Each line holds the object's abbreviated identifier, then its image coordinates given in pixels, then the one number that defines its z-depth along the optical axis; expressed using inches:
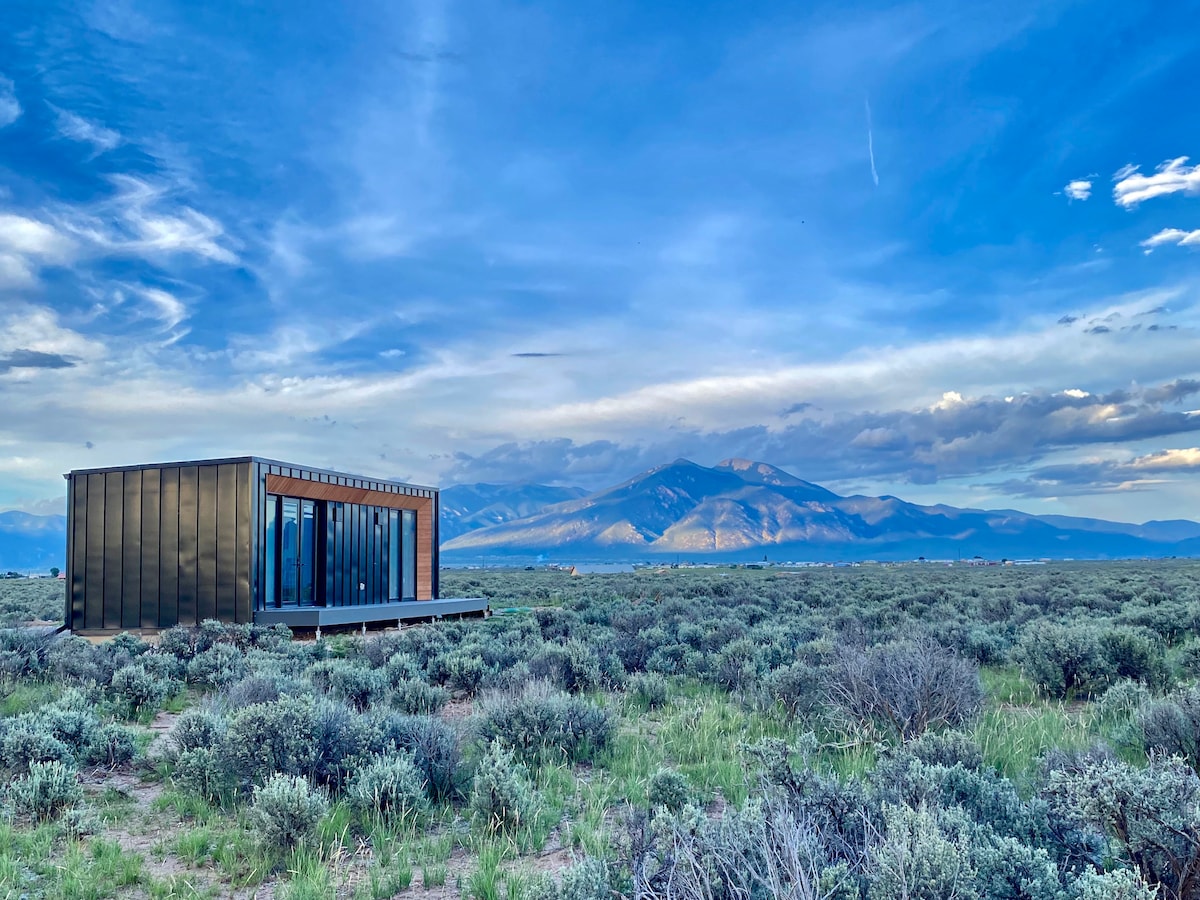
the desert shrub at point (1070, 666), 382.6
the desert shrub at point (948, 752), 214.4
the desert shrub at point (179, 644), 528.7
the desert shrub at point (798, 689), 322.3
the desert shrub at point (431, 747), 249.3
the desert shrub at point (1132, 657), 386.6
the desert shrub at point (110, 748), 283.0
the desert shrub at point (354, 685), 369.1
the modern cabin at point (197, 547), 740.0
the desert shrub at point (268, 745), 245.3
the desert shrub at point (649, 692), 382.0
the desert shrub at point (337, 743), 249.6
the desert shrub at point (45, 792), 227.1
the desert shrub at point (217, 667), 429.4
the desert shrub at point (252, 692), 321.4
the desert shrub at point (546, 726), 286.2
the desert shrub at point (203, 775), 246.8
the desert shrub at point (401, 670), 416.8
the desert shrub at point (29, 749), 253.1
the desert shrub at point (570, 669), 408.0
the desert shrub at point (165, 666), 452.4
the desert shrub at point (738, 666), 396.8
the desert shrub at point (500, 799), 215.9
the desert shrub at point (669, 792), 217.8
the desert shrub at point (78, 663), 418.6
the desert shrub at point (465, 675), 422.0
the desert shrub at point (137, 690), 381.4
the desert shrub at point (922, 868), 123.0
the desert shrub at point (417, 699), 362.0
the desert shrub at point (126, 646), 504.4
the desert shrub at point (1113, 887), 111.8
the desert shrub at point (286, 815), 201.0
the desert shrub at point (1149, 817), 133.3
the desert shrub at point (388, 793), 223.8
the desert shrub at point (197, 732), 275.4
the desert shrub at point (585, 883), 140.3
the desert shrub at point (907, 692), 284.7
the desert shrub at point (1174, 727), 234.9
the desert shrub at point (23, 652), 446.6
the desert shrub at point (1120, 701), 311.1
